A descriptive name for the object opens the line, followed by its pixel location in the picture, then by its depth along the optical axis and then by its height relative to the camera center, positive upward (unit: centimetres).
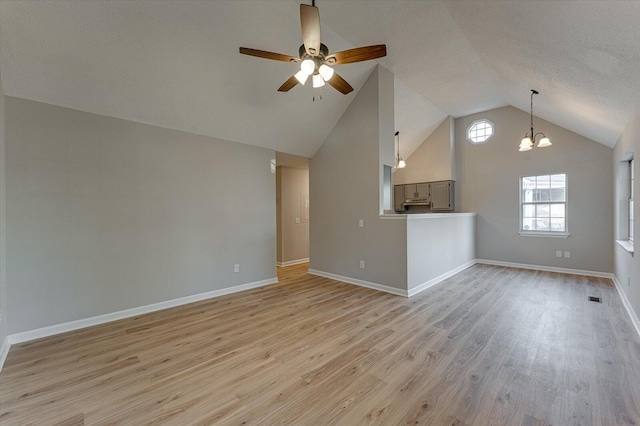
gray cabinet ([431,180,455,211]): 658 +33
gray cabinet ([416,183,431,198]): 686 +49
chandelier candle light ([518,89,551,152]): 455 +113
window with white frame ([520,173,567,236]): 555 +7
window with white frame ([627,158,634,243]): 406 +21
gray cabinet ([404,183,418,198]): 707 +49
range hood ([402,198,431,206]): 687 +19
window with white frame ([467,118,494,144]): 639 +192
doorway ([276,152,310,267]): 648 -6
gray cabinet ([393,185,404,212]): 732 +32
